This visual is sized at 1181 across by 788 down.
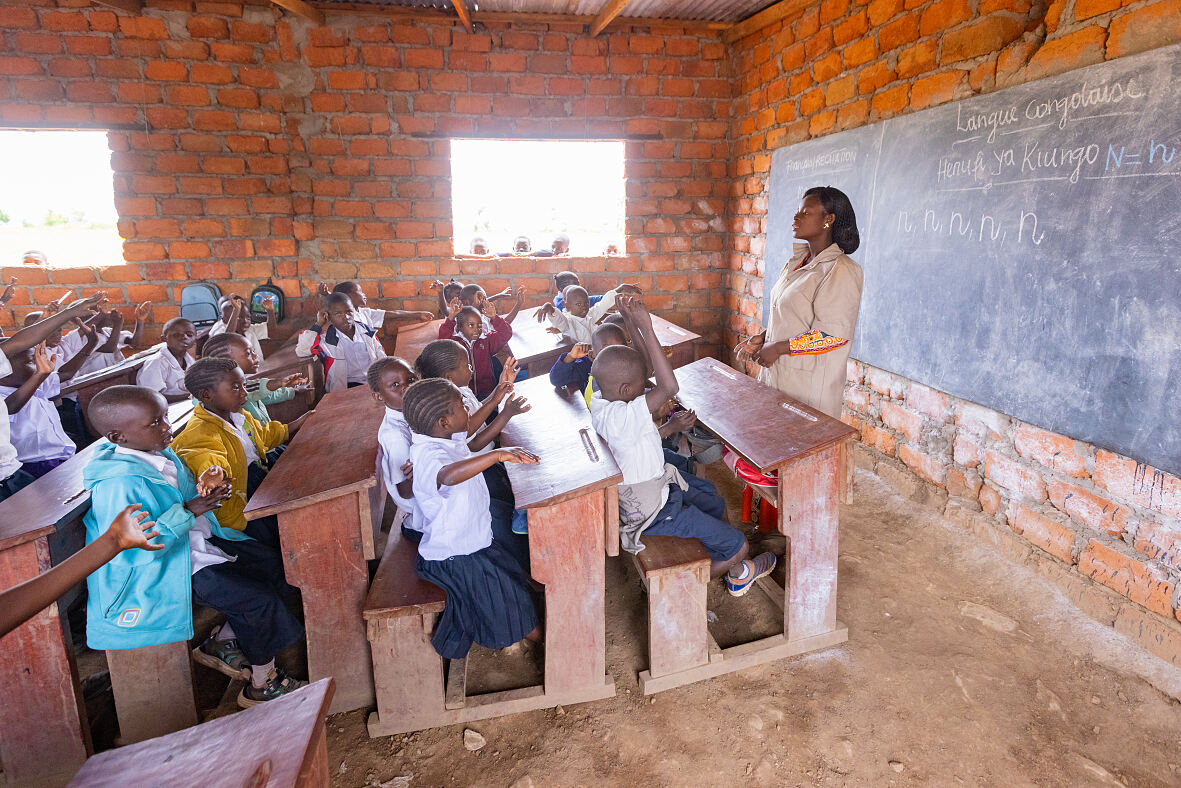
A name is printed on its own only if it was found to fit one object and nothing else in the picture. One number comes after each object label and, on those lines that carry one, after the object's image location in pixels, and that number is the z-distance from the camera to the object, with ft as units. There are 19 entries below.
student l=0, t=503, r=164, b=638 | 3.20
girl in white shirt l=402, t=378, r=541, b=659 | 5.92
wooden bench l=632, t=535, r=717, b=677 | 6.60
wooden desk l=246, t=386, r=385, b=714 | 6.02
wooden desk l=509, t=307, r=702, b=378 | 11.32
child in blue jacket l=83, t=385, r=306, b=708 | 5.46
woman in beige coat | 7.99
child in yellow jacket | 6.76
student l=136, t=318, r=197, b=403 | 10.58
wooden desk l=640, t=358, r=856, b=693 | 6.82
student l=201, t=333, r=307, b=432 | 8.77
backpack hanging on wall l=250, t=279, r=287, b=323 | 15.57
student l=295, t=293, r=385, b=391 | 12.23
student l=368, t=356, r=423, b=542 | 6.65
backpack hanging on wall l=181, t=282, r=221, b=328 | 15.42
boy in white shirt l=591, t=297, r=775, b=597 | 6.56
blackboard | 6.86
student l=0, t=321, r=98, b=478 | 8.25
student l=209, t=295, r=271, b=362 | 12.21
